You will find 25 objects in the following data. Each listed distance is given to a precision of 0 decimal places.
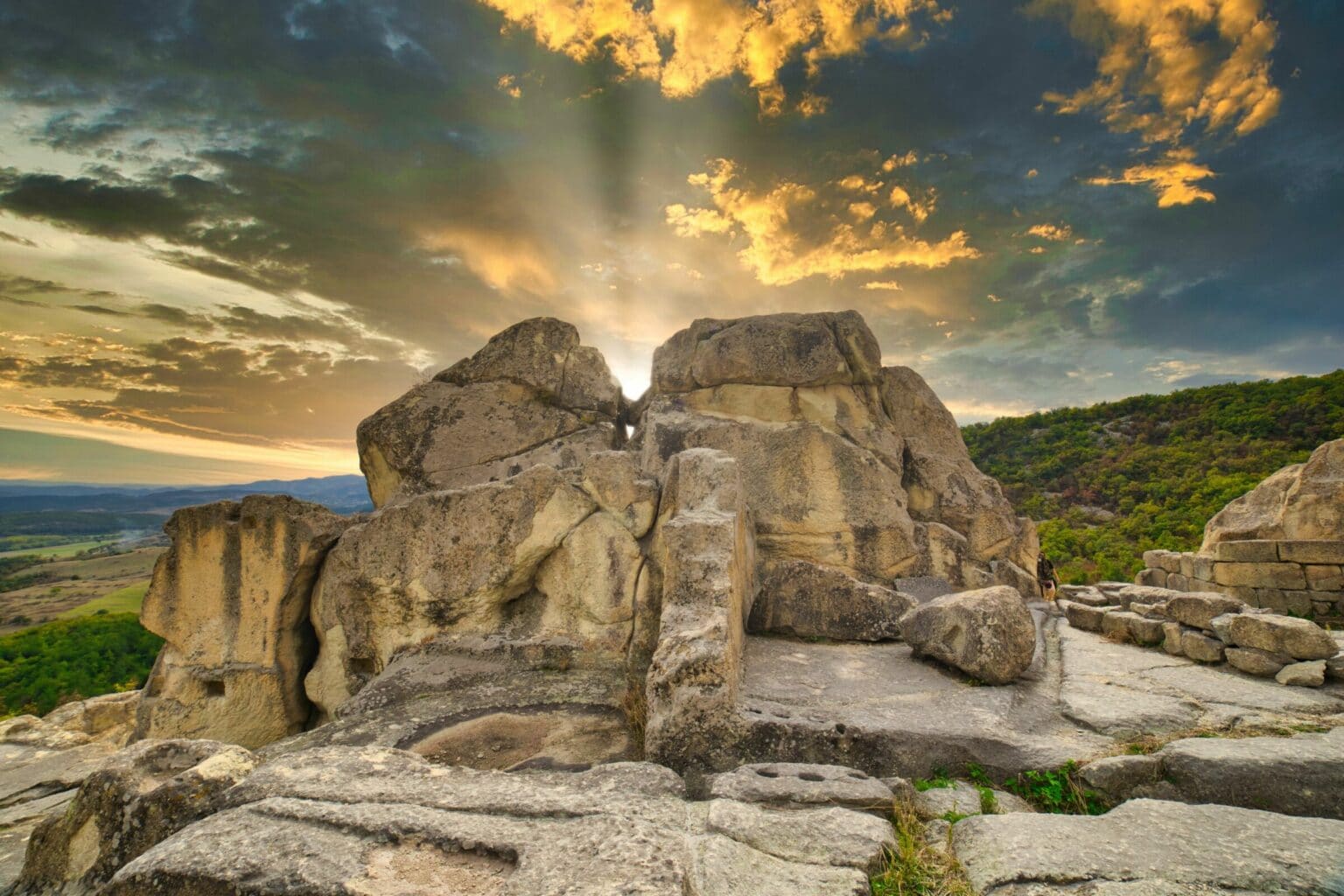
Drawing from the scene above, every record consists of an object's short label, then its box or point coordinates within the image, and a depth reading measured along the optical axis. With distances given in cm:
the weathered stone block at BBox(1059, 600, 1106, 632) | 793
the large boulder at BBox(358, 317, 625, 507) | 924
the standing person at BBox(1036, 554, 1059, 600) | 1214
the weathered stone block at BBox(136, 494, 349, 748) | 726
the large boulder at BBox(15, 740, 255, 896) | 351
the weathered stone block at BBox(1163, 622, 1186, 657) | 654
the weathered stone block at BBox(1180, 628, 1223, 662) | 613
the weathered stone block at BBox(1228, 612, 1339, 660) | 552
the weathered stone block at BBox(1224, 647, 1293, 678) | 561
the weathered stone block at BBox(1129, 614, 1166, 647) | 706
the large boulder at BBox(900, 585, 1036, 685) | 536
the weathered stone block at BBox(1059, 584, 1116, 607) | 1103
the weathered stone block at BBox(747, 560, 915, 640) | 688
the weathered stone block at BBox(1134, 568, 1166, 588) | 1284
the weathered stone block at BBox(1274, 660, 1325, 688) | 520
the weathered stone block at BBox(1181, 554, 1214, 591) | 1071
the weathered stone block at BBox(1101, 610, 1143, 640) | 739
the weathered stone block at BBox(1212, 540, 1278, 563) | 966
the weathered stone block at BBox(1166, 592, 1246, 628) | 654
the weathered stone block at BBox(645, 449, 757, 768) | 437
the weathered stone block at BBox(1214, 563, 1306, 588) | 941
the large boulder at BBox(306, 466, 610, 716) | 686
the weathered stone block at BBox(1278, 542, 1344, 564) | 902
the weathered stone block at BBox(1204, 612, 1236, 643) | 601
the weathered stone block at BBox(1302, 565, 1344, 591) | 902
